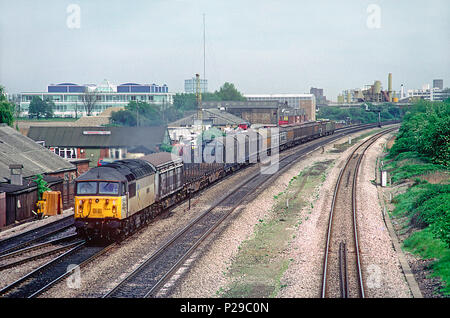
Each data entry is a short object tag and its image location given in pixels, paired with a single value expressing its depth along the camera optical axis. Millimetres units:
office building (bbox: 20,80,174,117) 153125
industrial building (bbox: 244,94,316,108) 194775
